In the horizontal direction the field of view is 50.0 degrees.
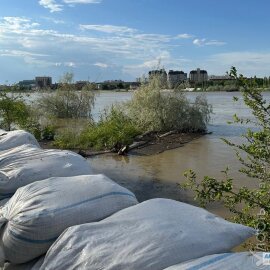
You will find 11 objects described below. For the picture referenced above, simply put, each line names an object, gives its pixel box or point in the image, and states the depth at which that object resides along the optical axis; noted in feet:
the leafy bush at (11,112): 26.04
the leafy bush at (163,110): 35.22
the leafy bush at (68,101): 49.58
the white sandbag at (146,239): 4.42
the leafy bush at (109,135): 26.62
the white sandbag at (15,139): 11.98
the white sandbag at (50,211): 5.71
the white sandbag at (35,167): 8.14
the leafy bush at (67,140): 26.43
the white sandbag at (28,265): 5.75
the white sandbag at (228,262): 3.93
